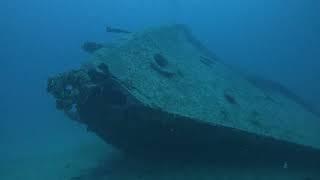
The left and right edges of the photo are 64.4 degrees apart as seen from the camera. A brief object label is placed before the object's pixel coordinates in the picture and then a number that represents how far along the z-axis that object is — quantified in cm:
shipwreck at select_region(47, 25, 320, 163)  381
